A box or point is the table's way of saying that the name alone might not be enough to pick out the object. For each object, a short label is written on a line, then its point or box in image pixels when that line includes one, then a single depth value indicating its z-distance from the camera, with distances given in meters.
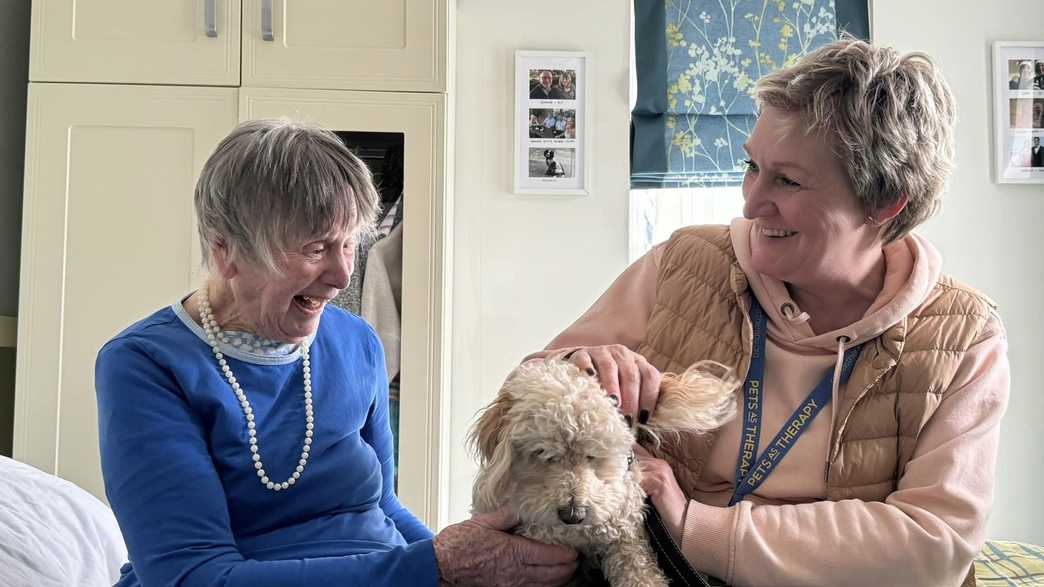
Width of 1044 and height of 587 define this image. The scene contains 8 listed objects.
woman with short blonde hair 1.18
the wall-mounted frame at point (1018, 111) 3.24
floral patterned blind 3.25
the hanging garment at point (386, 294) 2.61
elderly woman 1.14
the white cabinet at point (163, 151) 2.55
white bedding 1.52
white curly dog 1.04
